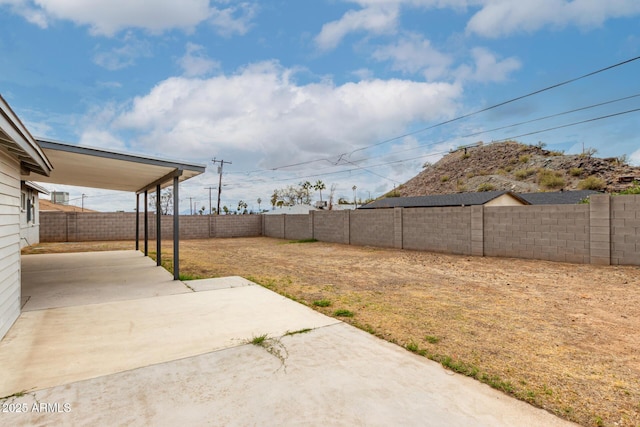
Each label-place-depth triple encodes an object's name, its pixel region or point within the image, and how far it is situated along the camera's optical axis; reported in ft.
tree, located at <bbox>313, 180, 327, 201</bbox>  184.34
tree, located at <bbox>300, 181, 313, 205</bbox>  182.09
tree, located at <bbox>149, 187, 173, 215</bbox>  128.92
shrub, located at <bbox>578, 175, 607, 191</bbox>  87.97
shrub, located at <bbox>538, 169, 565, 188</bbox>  100.83
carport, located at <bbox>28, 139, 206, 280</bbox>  17.76
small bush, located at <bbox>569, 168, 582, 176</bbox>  102.36
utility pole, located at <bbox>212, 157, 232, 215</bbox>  108.58
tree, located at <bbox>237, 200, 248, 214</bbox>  184.83
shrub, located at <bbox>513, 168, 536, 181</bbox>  115.24
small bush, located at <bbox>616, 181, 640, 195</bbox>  45.93
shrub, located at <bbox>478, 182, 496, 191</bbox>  109.91
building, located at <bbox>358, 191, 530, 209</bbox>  59.56
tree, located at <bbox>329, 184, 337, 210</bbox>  158.30
